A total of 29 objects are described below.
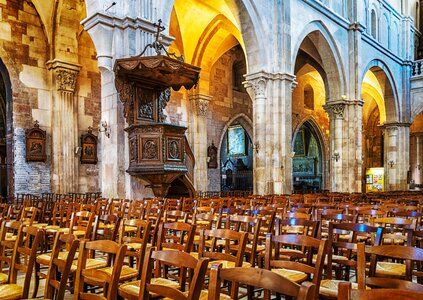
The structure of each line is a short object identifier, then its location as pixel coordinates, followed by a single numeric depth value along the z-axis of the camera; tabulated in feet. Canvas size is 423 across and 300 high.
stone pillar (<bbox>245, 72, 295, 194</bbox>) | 48.19
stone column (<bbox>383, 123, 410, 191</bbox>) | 82.43
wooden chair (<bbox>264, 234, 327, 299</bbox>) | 9.36
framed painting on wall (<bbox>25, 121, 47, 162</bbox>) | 48.24
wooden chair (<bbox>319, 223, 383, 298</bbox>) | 10.50
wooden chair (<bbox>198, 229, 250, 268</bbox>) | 10.86
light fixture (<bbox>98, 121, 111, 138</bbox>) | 32.99
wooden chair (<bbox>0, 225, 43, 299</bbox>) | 10.03
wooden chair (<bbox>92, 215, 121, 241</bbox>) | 14.82
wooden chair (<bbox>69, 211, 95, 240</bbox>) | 14.90
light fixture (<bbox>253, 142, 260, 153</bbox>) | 48.75
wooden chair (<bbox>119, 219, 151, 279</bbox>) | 12.26
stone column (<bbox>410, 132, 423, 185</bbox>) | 97.45
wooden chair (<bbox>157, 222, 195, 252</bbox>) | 12.51
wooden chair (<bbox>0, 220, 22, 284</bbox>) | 12.55
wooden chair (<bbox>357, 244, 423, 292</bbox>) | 7.54
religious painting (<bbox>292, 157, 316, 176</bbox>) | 94.48
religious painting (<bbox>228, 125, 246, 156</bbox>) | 88.74
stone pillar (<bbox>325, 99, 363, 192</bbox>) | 64.75
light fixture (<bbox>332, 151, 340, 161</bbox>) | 64.99
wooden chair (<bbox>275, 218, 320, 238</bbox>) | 14.03
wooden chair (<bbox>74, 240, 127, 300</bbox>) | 8.80
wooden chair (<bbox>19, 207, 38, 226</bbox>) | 18.48
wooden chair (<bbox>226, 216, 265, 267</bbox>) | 12.63
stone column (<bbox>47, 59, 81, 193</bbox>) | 49.80
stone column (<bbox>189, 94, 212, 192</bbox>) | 63.98
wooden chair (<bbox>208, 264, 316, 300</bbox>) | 6.07
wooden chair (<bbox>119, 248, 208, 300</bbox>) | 7.06
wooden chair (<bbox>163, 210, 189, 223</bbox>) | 17.49
